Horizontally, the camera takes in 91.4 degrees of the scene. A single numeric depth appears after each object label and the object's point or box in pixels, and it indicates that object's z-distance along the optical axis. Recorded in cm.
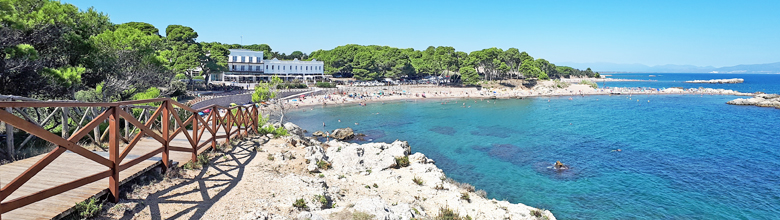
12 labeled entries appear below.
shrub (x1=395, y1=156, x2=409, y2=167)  1892
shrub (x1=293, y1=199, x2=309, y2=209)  897
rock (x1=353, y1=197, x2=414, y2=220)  879
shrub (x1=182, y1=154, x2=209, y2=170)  1006
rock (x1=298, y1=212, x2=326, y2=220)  795
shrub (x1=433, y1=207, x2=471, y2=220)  1074
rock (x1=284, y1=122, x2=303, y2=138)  2662
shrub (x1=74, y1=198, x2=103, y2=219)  615
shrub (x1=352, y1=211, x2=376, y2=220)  838
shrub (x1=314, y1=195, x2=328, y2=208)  983
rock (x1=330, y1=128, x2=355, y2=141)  3224
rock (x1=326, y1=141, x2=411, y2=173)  1716
